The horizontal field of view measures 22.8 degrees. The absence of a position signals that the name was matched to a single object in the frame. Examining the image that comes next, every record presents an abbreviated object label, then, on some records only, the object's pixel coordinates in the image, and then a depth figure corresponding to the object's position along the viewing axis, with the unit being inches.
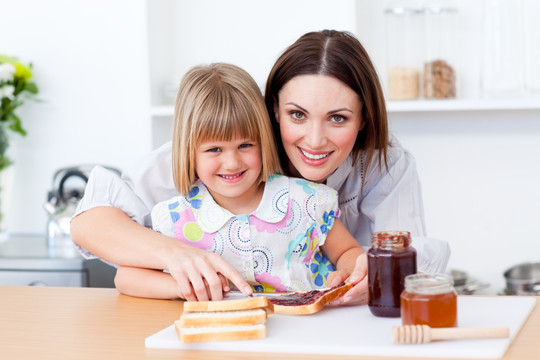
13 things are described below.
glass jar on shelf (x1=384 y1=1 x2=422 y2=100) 111.9
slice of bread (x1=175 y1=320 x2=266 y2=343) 63.3
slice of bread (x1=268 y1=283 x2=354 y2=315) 68.0
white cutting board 61.0
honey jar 62.6
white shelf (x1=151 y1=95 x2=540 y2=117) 106.6
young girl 76.2
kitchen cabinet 109.5
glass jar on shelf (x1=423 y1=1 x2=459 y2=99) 111.9
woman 77.1
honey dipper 61.4
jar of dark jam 66.1
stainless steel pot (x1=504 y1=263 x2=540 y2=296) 105.5
